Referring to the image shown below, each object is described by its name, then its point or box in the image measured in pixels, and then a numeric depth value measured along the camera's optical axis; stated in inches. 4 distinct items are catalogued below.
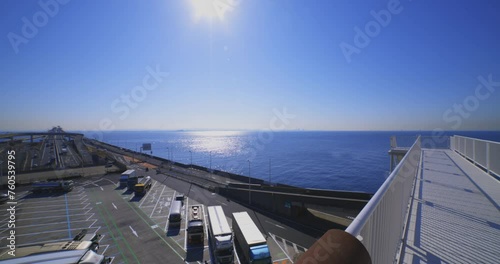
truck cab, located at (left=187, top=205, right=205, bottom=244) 765.9
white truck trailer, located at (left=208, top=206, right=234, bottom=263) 636.1
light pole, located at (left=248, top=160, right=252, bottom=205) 1238.1
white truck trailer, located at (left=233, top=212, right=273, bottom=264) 596.7
